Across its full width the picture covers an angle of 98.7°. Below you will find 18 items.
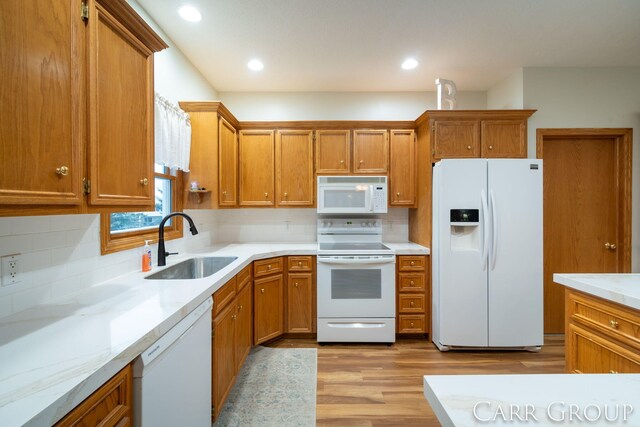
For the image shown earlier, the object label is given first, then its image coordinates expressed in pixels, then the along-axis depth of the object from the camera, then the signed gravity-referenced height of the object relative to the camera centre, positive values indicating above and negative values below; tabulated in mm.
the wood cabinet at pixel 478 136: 2770 +793
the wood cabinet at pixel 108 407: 685 -536
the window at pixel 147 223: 1651 -63
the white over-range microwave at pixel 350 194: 3002 +222
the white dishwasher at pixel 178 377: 925 -656
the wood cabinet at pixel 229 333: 1621 -828
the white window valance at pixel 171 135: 2012 +624
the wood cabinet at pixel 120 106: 1065 +475
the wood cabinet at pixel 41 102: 765 +344
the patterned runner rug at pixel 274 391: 1791 -1323
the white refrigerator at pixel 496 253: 2521 -355
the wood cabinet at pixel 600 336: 1254 -612
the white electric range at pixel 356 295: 2750 -818
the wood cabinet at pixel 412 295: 2814 -829
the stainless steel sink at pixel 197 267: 2096 -437
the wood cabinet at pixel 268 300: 2578 -842
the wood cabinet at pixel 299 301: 2834 -899
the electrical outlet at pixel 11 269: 1096 -228
